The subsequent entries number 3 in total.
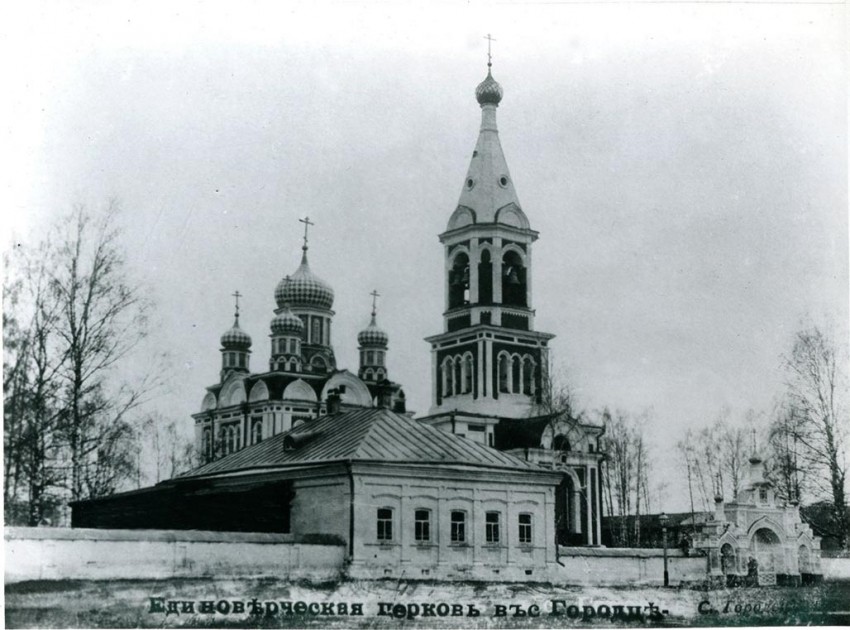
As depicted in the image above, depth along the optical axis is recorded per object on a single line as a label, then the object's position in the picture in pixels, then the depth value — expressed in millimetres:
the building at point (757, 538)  33531
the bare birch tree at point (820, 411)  26844
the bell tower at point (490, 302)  49750
